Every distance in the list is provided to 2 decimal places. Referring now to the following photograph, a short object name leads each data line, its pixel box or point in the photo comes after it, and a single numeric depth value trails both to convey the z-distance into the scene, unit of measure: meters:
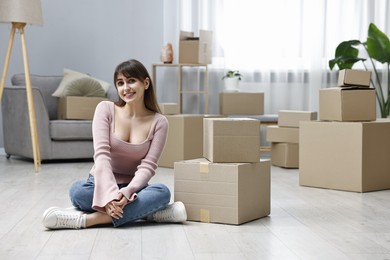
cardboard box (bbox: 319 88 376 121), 4.16
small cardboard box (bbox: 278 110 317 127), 5.48
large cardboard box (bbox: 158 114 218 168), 5.43
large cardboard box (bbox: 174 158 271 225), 3.03
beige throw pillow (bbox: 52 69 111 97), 6.10
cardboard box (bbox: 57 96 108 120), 5.95
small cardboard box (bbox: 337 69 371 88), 4.14
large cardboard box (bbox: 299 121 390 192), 4.12
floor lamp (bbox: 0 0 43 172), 5.13
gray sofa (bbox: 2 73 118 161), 5.83
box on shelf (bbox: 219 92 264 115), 6.45
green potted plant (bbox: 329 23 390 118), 6.38
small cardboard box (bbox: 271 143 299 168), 5.59
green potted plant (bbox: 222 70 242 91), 6.59
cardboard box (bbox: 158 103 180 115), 5.66
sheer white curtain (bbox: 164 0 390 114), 6.88
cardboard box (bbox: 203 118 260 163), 3.10
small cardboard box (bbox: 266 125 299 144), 5.55
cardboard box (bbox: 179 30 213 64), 6.35
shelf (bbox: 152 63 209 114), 6.44
